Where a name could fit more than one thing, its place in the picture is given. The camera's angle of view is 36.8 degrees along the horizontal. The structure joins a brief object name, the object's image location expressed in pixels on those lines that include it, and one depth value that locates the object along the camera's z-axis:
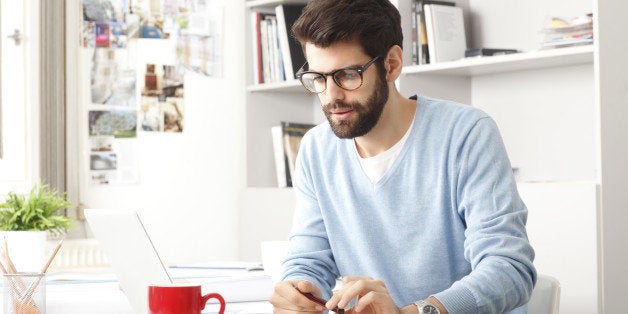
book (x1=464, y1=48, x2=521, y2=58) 3.18
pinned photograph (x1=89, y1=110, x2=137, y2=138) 3.66
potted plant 2.01
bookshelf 2.77
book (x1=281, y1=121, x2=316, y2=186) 3.95
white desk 1.68
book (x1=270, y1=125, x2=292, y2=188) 3.97
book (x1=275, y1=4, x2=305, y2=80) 3.85
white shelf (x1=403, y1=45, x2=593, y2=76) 2.92
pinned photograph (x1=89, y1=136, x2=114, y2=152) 3.65
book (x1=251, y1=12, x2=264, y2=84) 3.99
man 1.60
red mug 1.27
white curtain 3.48
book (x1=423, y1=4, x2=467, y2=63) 3.30
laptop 1.51
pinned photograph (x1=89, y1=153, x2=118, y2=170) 3.66
